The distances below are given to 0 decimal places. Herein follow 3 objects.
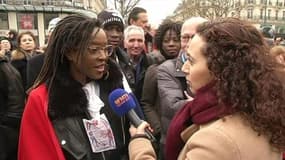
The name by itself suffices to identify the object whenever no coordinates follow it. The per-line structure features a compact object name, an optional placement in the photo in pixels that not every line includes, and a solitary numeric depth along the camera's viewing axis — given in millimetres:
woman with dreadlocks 1375
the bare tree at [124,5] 16941
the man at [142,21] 3600
